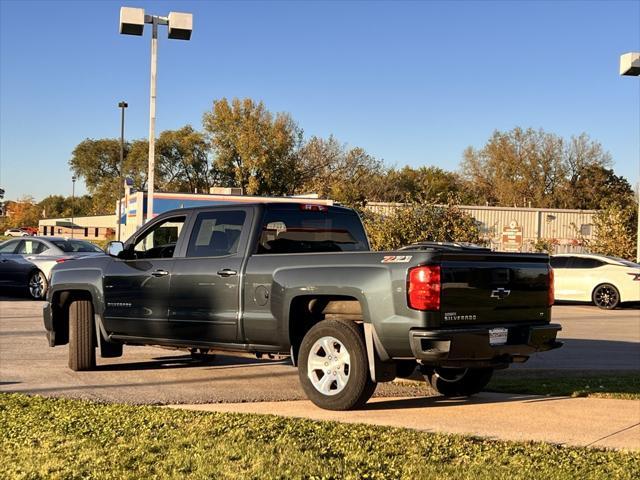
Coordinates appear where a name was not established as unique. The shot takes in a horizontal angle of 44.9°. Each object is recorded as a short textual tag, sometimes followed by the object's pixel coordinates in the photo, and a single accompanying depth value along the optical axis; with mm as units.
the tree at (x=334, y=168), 66000
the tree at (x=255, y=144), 63188
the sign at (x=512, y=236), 25031
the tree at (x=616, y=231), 31031
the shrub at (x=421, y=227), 27797
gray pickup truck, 6664
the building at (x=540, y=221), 44256
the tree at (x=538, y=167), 68875
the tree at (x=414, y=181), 66062
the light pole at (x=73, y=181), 95000
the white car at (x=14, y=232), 100988
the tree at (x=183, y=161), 79500
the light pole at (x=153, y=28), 18641
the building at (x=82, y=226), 94250
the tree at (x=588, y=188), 67875
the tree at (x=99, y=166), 98750
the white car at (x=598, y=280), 20391
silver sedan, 18562
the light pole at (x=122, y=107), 51169
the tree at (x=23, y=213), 135500
